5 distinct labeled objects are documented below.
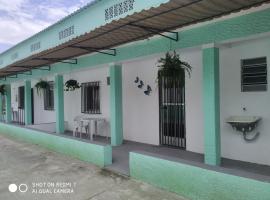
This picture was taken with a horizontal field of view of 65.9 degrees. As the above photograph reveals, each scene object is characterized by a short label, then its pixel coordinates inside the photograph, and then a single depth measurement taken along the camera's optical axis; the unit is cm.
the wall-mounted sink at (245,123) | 432
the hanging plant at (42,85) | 930
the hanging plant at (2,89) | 1199
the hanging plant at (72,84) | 807
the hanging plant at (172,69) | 432
